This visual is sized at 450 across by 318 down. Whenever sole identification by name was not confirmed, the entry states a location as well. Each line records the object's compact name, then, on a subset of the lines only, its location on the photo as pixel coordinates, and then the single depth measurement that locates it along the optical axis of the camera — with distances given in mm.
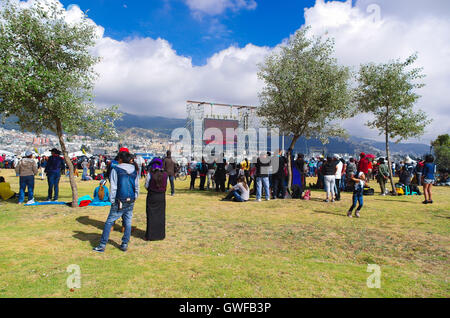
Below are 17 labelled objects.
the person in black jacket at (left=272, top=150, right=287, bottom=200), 14016
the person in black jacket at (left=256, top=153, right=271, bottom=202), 13391
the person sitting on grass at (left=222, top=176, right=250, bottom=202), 13656
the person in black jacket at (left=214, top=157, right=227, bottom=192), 16986
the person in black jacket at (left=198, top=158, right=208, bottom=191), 18375
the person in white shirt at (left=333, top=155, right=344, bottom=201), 14109
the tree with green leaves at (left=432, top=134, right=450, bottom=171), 47747
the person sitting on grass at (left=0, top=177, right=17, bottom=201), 12797
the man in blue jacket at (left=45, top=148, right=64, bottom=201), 12539
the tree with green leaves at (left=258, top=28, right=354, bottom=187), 15406
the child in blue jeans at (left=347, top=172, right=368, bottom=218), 9793
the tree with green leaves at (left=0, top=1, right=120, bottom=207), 10148
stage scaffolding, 54072
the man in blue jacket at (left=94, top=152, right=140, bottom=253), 6320
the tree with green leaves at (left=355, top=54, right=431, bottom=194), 16328
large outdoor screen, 75625
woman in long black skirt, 7223
